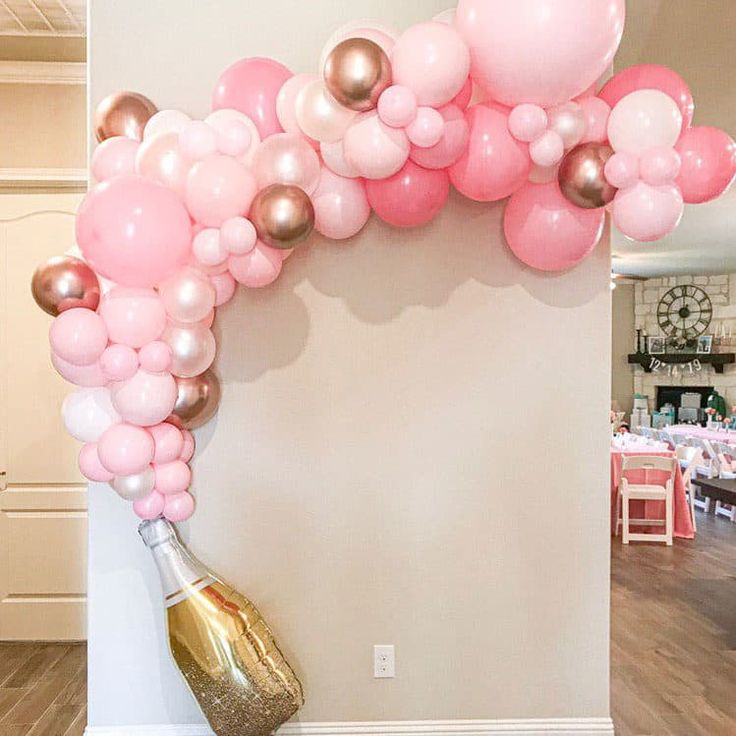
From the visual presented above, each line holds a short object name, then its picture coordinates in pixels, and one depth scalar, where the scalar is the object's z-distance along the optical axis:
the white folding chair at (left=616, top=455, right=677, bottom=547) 5.85
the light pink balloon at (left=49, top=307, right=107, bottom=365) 1.87
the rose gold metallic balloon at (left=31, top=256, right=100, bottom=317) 1.93
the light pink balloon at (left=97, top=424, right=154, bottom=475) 1.98
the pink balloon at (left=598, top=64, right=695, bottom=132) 1.97
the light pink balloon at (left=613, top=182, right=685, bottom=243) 1.88
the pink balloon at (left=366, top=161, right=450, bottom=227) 1.99
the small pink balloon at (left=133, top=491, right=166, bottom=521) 2.16
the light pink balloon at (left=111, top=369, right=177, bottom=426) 1.93
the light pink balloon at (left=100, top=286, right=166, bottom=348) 1.89
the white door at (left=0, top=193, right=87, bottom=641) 3.65
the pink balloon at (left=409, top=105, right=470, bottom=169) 1.82
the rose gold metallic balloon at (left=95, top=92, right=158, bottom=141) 2.22
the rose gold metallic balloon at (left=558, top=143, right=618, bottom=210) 1.92
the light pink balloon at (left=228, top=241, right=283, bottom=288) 2.00
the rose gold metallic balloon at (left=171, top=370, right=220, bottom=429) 2.18
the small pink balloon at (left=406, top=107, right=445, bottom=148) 1.76
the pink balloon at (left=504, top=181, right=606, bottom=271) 2.09
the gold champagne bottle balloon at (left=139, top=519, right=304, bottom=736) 2.10
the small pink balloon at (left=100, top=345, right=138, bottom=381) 1.89
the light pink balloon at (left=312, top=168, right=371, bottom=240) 2.05
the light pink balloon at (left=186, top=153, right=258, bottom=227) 1.88
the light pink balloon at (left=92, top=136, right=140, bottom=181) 2.09
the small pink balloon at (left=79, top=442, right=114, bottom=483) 2.06
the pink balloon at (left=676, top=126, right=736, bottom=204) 1.89
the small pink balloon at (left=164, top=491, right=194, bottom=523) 2.22
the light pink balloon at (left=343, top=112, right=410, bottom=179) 1.79
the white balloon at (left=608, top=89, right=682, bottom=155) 1.86
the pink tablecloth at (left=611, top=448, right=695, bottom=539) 6.02
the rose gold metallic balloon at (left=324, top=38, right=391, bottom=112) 1.72
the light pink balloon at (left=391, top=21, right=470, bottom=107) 1.72
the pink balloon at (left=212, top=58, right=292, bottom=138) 2.08
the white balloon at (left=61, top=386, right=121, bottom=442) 2.03
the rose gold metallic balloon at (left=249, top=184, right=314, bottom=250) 1.88
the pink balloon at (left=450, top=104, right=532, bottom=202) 1.91
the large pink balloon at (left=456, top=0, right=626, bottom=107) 1.69
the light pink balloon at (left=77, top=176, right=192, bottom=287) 1.83
